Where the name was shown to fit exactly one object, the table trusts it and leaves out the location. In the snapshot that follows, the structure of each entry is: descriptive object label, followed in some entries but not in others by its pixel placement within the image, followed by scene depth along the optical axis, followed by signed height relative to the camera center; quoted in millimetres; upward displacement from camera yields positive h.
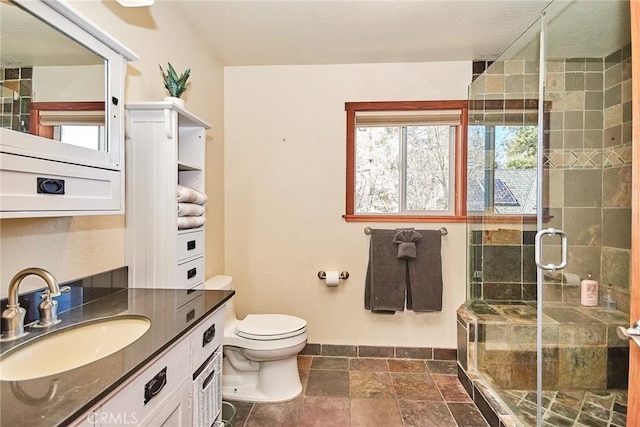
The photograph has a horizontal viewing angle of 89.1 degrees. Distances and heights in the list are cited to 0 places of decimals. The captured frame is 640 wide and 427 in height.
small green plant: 1602 +635
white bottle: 2020 -502
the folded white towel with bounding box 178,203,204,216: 1555 +5
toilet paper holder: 2584 -514
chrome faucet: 915 -290
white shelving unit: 1458 +62
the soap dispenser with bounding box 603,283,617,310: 1972 -539
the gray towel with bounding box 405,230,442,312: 2471 -489
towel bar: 2510 -155
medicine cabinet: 860 +305
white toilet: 1947 -919
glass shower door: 1813 -38
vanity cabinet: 738 -507
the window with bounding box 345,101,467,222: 2555 +405
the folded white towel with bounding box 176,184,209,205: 1543 +73
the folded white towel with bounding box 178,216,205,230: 1538 -58
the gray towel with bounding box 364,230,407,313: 2494 -502
